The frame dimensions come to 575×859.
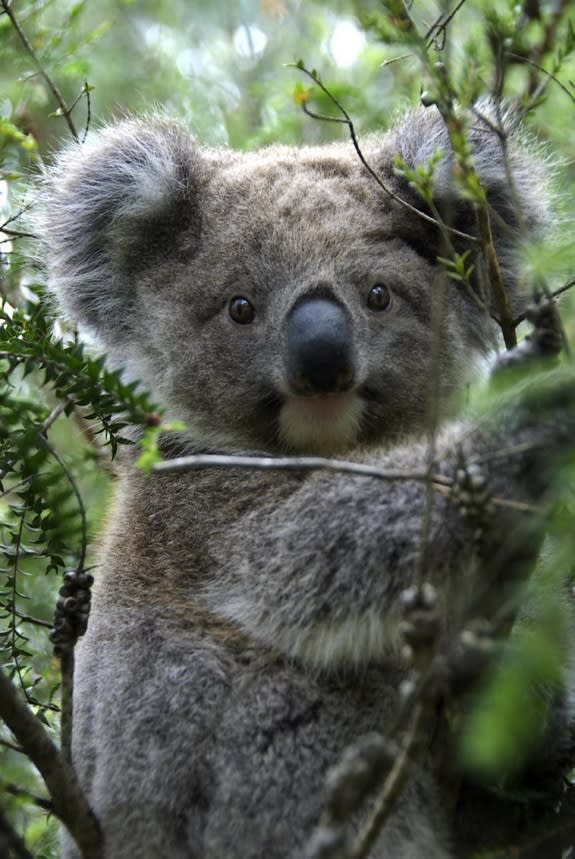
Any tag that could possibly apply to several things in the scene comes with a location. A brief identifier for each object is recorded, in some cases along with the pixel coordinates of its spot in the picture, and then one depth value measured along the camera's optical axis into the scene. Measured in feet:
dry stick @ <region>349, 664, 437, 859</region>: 6.12
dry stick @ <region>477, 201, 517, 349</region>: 9.45
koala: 9.81
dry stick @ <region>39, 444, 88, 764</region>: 9.11
